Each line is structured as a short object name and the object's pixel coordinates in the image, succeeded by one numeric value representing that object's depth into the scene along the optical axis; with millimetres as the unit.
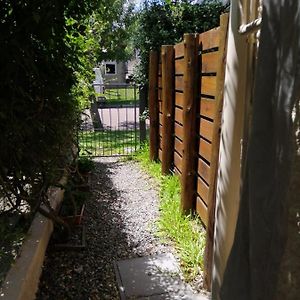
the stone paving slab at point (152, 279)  2578
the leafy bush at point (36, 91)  2076
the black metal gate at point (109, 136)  7461
